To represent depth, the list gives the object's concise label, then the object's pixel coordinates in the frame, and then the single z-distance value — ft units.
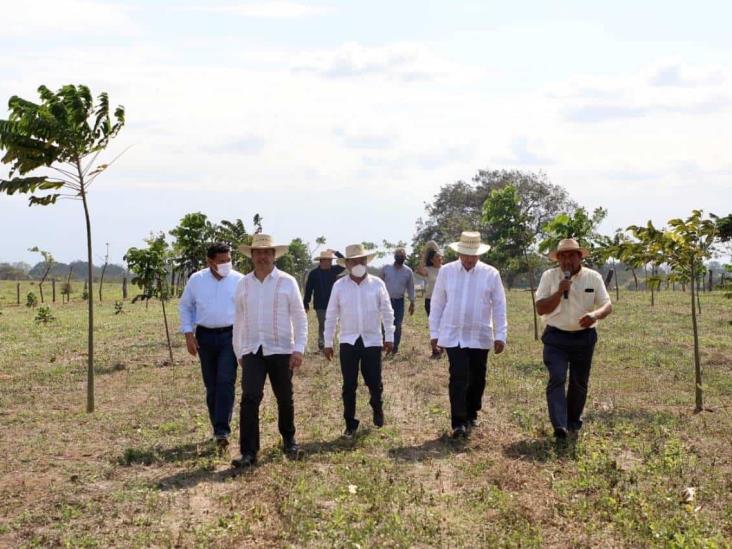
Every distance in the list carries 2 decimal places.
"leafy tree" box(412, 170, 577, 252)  227.81
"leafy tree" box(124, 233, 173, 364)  64.44
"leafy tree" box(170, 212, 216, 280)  70.23
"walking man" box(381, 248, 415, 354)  56.75
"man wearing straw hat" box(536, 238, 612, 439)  30.91
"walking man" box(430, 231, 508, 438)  32.07
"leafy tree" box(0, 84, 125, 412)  37.88
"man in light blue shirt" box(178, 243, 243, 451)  31.53
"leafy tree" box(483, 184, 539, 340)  73.67
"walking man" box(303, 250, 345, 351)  53.01
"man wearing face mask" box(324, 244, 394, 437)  33.32
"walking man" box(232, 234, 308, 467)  29.01
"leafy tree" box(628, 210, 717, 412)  39.11
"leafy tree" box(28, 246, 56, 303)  184.03
